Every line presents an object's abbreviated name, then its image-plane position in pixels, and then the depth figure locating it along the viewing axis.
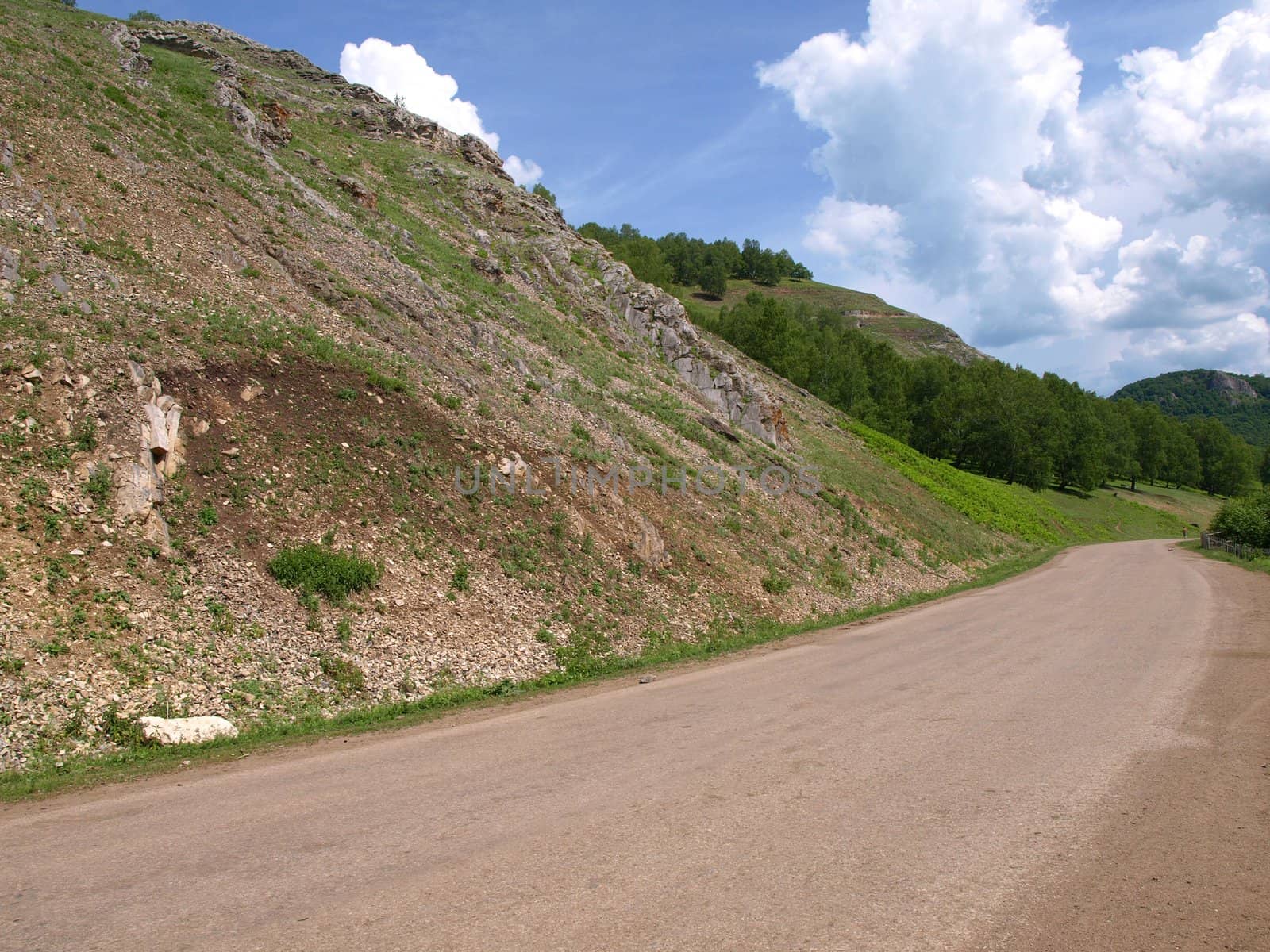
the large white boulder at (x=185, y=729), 8.66
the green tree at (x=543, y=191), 62.78
